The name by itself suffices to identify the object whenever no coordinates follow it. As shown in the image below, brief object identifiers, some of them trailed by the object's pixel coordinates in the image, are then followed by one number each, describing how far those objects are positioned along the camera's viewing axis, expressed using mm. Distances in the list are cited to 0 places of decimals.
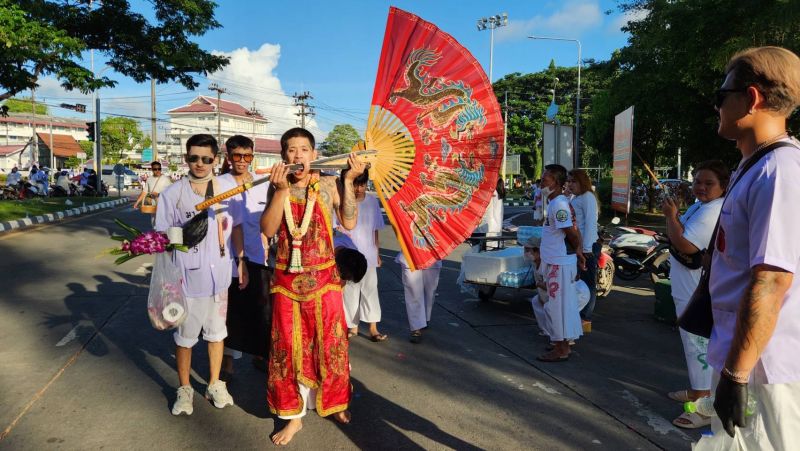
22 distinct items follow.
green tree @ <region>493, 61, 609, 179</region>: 48500
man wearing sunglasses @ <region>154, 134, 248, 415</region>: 3586
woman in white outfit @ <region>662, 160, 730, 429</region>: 3414
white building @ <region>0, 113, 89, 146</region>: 79550
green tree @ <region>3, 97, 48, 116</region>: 79275
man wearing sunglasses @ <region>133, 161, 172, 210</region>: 8867
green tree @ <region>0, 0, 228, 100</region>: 12797
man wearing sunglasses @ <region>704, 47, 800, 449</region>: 1591
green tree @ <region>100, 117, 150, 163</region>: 66438
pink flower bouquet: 3365
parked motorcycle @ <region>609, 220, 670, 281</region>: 8258
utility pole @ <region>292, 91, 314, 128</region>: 55094
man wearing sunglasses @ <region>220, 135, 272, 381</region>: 3979
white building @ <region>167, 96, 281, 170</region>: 91406
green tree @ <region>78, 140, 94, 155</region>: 78125
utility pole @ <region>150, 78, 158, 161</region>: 36375
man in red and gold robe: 3150
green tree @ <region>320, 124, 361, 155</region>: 70250
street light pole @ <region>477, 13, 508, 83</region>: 38803
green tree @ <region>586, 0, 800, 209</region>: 10812
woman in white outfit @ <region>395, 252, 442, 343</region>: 5336
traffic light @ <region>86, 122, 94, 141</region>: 23888
